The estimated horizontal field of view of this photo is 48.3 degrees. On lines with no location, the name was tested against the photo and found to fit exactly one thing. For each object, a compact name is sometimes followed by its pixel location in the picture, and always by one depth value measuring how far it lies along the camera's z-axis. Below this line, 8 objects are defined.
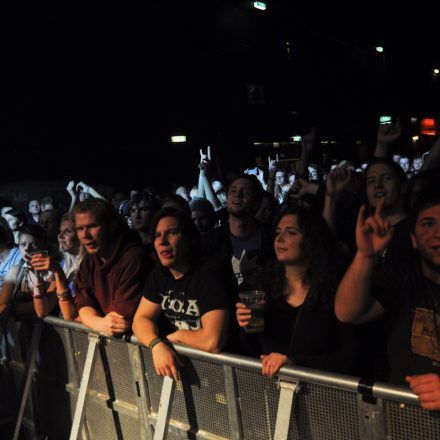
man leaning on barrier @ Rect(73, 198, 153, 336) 3.24
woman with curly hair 2.39
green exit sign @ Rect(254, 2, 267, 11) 22.57
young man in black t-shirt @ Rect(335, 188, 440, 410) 2.05
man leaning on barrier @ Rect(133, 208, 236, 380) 2.67
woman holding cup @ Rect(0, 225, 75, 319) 3.42
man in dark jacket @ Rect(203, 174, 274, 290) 4.07
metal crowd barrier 2.05
